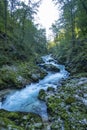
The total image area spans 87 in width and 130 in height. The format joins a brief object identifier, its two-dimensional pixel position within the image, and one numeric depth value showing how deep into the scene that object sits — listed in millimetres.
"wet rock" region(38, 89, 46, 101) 5098
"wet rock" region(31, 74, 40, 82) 7695
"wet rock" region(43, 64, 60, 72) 10074
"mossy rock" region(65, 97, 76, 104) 4454
